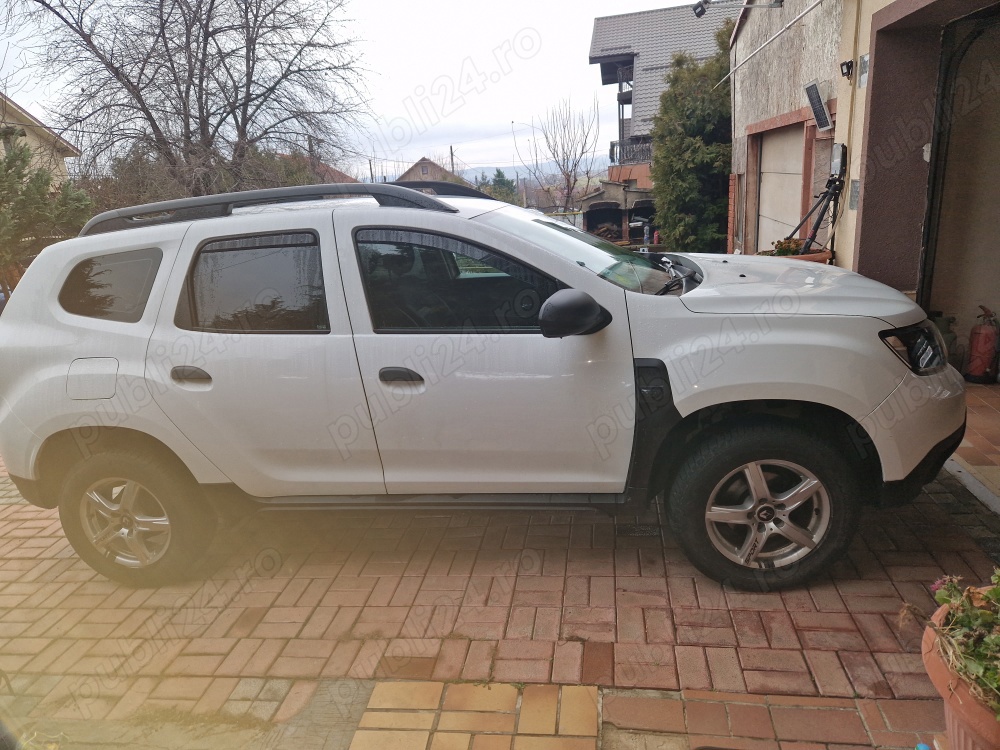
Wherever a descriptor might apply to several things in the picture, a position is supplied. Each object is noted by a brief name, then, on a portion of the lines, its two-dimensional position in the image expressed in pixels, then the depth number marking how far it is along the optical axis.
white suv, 2.98
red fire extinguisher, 5.57
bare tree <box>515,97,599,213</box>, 23.28
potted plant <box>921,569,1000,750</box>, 1.82
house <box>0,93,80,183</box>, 10.10
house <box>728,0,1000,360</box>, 5.22
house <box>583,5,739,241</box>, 21.08
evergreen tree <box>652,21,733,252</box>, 14.52
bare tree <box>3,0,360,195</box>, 9.16
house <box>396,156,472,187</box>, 43.28
